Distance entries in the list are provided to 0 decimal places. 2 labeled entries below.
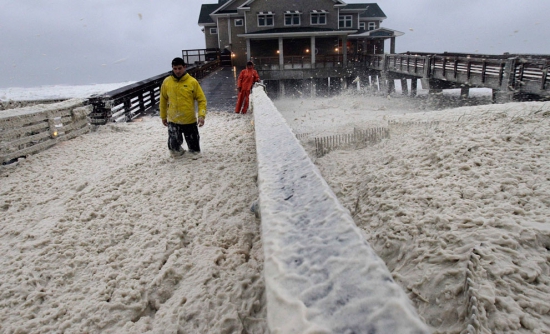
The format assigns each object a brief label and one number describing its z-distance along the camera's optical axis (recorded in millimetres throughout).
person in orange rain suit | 10375
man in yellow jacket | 5773
